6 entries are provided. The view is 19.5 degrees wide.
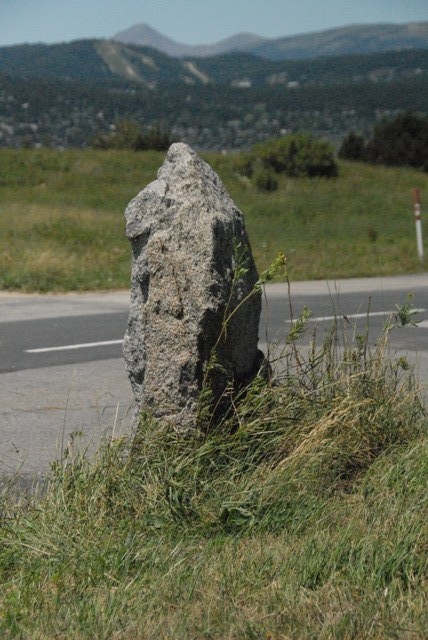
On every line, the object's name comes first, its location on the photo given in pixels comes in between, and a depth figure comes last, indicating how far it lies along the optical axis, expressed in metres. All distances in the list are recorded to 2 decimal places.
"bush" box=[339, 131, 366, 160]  56.44
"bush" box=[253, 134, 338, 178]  44.66
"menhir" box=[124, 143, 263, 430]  5.33
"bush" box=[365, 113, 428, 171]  54.47
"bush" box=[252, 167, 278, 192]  40.59
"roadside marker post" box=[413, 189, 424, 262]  20.05
